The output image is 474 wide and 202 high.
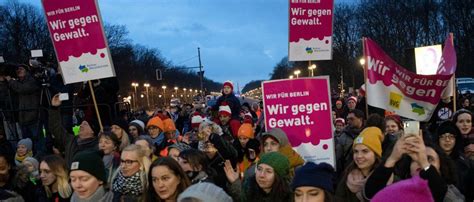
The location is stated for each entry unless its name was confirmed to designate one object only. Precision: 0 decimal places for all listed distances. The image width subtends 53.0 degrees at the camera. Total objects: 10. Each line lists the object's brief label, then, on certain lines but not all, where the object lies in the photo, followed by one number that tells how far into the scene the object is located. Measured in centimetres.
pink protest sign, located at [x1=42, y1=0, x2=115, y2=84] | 674
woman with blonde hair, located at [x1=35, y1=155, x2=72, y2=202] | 487
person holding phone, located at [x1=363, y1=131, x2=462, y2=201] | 351
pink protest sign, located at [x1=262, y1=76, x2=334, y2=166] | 570
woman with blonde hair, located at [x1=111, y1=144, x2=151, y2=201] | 438
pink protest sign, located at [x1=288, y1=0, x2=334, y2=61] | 724
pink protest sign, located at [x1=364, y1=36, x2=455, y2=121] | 635
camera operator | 814
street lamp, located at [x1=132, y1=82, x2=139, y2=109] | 5609
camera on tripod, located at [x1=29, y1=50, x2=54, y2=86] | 838
